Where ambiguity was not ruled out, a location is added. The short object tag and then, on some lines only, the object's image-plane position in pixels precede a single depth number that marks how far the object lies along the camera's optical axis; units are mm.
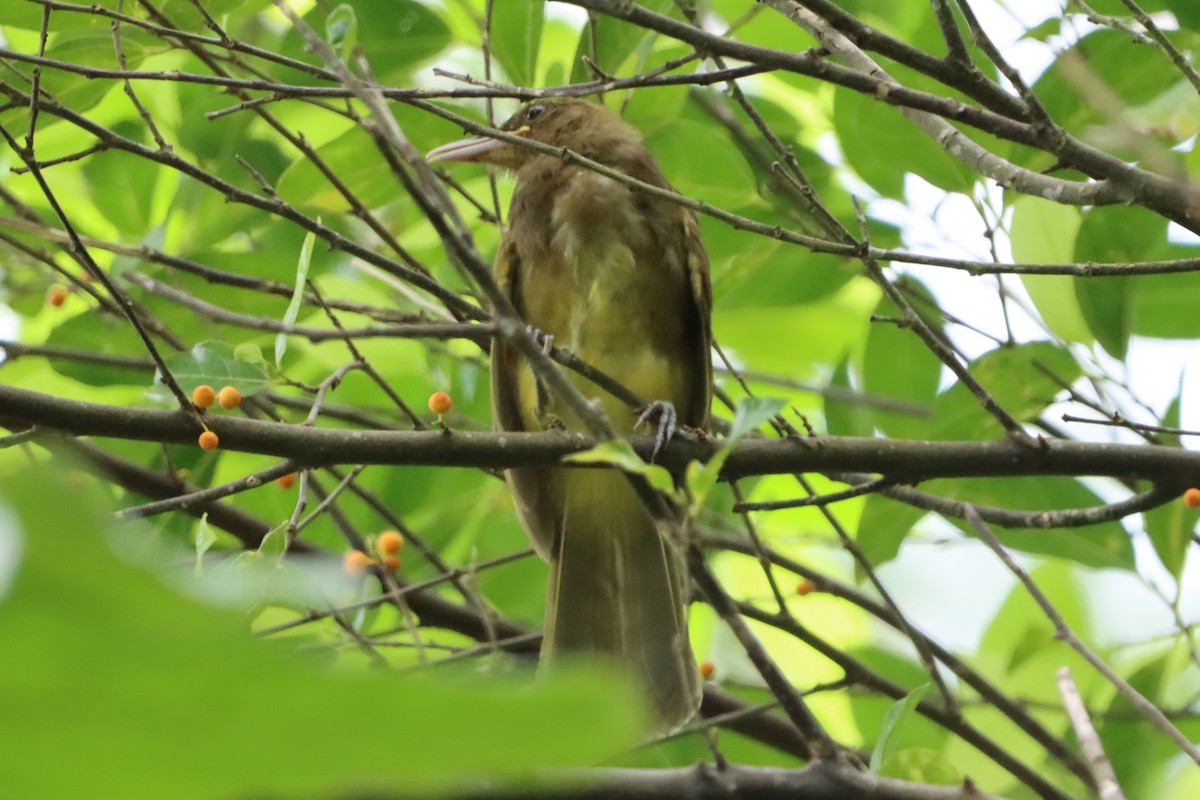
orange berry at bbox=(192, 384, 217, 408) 4742
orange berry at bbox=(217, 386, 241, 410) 4848
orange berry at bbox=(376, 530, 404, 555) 6297
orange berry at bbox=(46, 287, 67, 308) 6781
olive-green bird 7371
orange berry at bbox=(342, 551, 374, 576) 5348
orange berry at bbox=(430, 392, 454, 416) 5418
